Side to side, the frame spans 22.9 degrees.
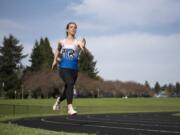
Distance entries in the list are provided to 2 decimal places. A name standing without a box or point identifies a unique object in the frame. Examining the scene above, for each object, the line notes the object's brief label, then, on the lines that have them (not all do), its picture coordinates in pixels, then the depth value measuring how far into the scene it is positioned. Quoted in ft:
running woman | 33.81
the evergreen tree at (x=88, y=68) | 417.57
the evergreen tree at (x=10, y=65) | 352.28
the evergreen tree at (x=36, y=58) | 410.72
